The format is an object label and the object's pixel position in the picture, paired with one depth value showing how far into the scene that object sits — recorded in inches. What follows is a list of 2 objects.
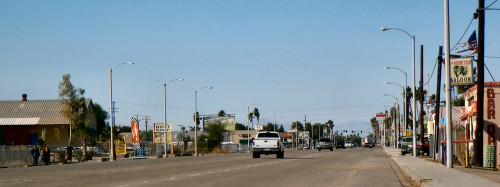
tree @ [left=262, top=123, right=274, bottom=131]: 7367.1
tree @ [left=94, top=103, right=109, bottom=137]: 4756.4
